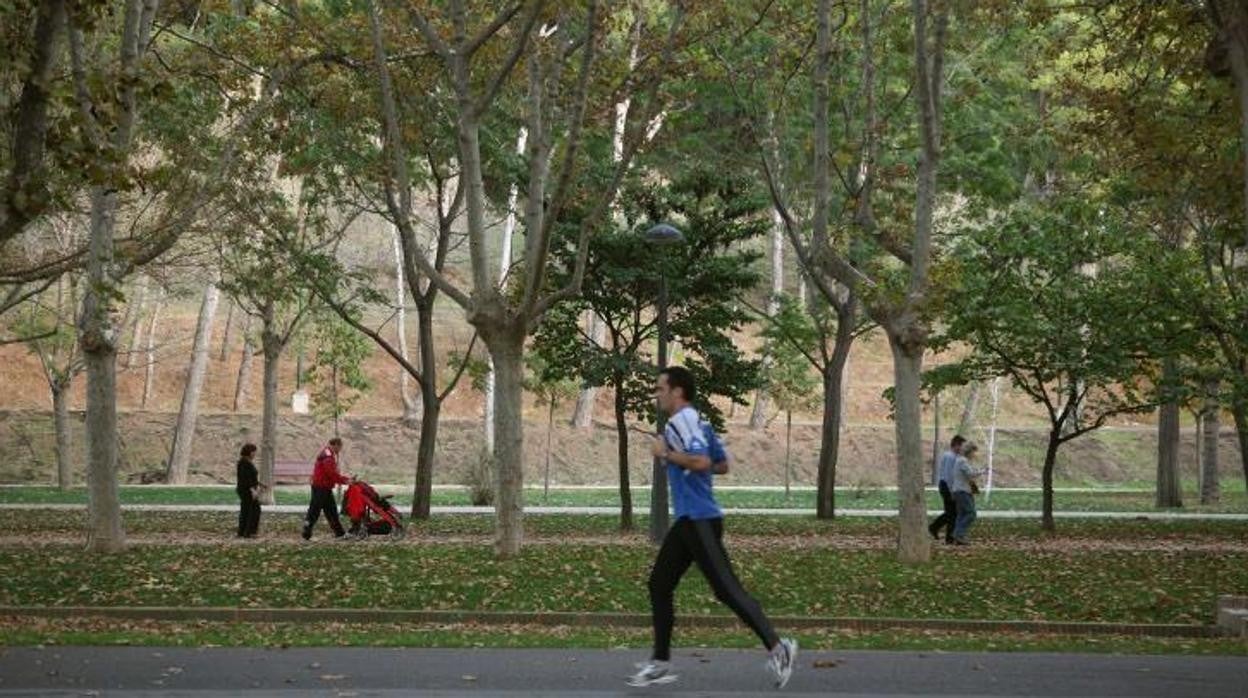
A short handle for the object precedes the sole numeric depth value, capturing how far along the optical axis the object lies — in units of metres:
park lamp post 20.45
